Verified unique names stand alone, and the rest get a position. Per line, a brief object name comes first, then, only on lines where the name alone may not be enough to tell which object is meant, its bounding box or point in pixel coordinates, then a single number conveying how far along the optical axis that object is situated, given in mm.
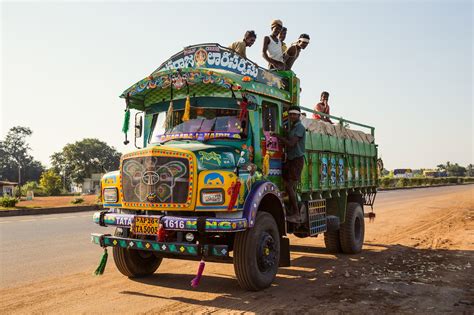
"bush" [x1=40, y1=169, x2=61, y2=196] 59906
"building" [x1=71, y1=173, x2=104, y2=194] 75344
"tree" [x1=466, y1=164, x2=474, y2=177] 178750
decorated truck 5805
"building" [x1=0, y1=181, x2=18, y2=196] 55275
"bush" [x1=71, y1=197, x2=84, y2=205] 25369
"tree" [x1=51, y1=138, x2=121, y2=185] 91688
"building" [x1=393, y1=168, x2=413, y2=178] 110500
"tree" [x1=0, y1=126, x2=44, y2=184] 100750
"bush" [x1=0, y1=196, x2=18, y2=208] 21766
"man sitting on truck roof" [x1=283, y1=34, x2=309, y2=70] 8883
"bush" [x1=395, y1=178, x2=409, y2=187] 65812
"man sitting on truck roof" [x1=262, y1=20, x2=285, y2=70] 8438
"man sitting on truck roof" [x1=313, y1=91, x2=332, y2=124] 10492
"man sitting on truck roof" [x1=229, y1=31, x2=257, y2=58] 8266
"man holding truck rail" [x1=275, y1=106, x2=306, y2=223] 7383
